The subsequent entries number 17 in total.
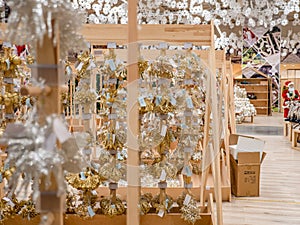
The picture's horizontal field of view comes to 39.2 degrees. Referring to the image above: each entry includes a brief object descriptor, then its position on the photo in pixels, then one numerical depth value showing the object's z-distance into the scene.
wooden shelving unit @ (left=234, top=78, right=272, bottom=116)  18.48
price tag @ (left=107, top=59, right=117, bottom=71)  3.03
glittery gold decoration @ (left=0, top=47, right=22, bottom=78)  3.07
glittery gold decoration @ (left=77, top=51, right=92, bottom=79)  3.13
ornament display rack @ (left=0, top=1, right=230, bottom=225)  2.67
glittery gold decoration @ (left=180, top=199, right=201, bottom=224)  3.07
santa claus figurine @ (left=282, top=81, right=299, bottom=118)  11.12
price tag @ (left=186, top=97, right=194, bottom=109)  3.25
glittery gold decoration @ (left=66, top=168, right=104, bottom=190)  3.13
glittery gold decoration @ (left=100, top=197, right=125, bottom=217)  3.11
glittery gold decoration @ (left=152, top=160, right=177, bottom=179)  3.14
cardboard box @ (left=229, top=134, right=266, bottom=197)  4.73
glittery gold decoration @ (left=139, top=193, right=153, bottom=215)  3.11
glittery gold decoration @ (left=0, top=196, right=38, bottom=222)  3.10
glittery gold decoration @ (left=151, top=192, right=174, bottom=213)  3.15
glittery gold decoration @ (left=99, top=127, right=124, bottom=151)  3.08
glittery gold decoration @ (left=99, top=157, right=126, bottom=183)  3.09
